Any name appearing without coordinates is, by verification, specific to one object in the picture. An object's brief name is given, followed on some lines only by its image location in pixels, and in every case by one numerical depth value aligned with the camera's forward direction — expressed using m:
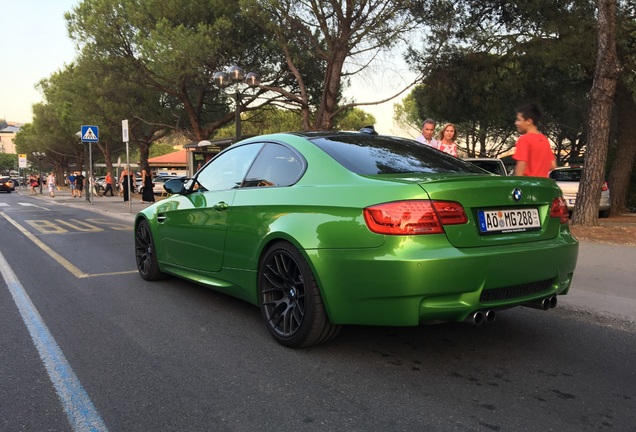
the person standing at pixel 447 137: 7.25
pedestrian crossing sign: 20.81
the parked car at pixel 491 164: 12.88
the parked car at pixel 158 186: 34.93
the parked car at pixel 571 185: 13.91
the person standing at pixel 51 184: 33.12
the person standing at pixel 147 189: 20.05
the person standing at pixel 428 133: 7.19
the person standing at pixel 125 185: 22.84
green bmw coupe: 3.03
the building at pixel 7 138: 172.98
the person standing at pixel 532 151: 5.15
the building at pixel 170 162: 77.75
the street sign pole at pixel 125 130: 15.83
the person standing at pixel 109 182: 33.62
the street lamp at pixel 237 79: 11.57
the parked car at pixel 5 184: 46.31
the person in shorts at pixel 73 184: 35.38
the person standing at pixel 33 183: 44.39
